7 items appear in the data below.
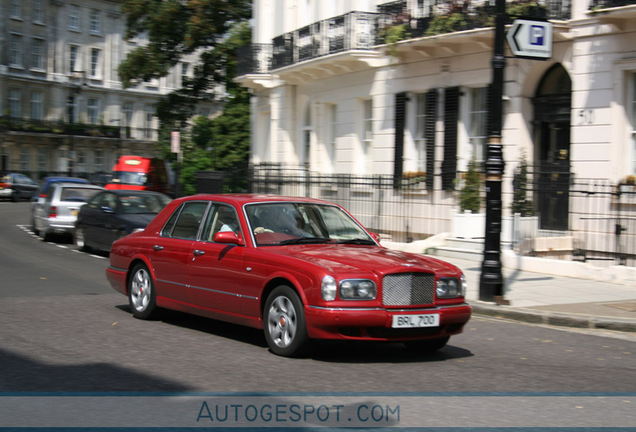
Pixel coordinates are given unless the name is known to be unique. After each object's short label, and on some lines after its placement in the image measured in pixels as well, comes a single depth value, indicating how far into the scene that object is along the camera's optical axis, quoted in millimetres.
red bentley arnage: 7254
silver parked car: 21422
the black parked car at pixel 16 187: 48250
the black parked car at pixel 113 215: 17484
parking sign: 12133
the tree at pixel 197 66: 33688
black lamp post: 11883
